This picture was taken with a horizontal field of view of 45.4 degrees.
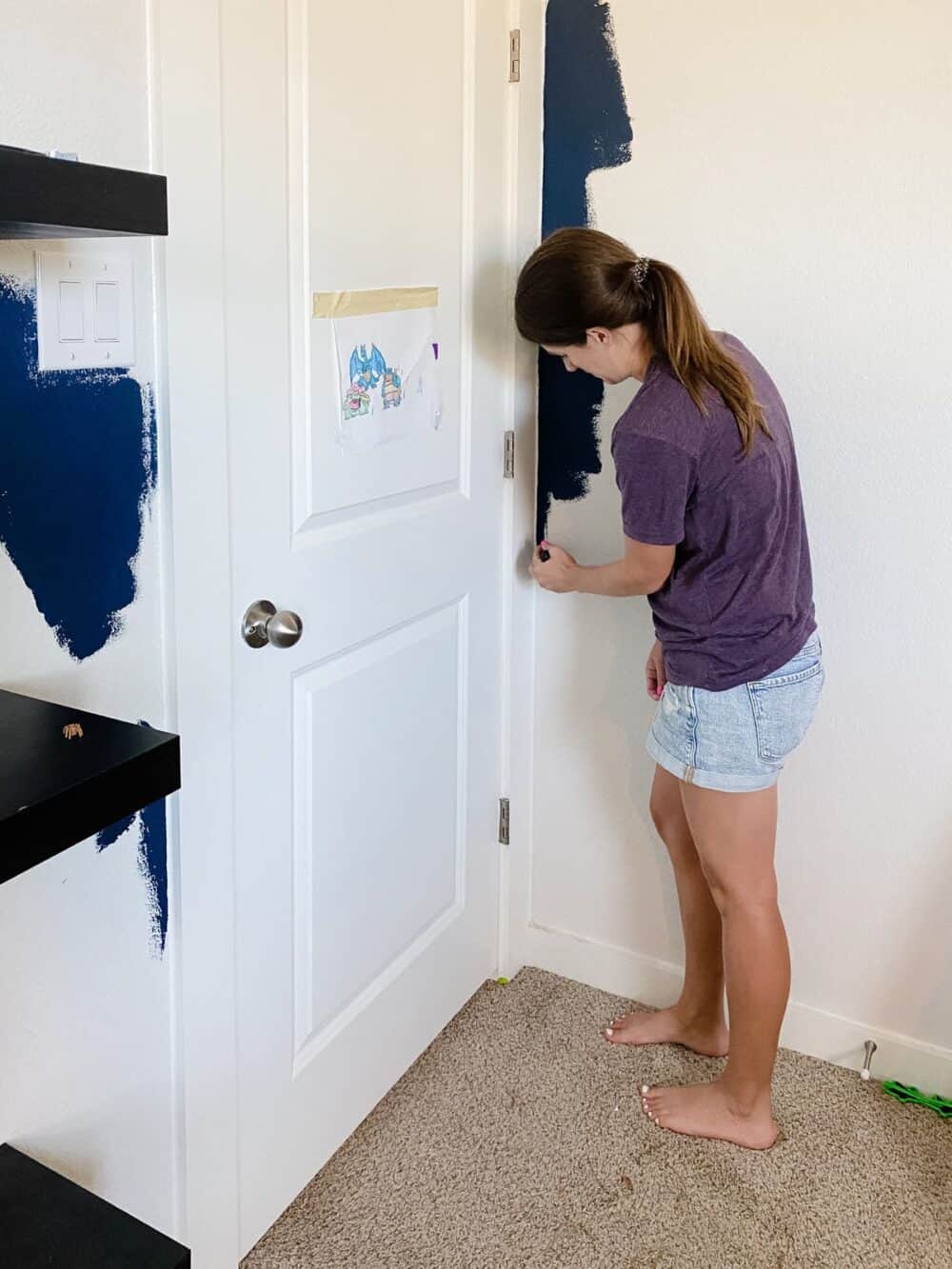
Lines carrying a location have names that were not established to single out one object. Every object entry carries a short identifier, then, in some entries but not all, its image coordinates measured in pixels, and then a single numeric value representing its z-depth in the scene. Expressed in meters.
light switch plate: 1.14
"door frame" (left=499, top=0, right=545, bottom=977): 2.01
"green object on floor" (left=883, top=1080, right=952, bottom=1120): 1.99
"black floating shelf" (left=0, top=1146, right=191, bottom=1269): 1.08
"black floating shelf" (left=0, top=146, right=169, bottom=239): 0.75
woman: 1.65
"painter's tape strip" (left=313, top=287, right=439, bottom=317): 1.58
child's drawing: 1.64
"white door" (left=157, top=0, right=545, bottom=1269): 1.27
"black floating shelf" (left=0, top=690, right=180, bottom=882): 0.81
